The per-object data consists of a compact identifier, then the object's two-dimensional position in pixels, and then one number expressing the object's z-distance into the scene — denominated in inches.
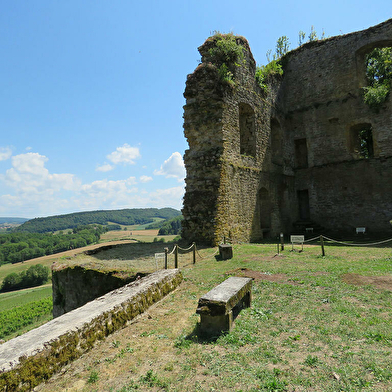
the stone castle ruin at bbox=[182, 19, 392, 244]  515.2
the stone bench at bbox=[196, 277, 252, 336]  153.6
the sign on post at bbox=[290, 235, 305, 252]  411.4
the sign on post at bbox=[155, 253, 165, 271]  326.6
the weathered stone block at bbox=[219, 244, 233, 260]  378.3
